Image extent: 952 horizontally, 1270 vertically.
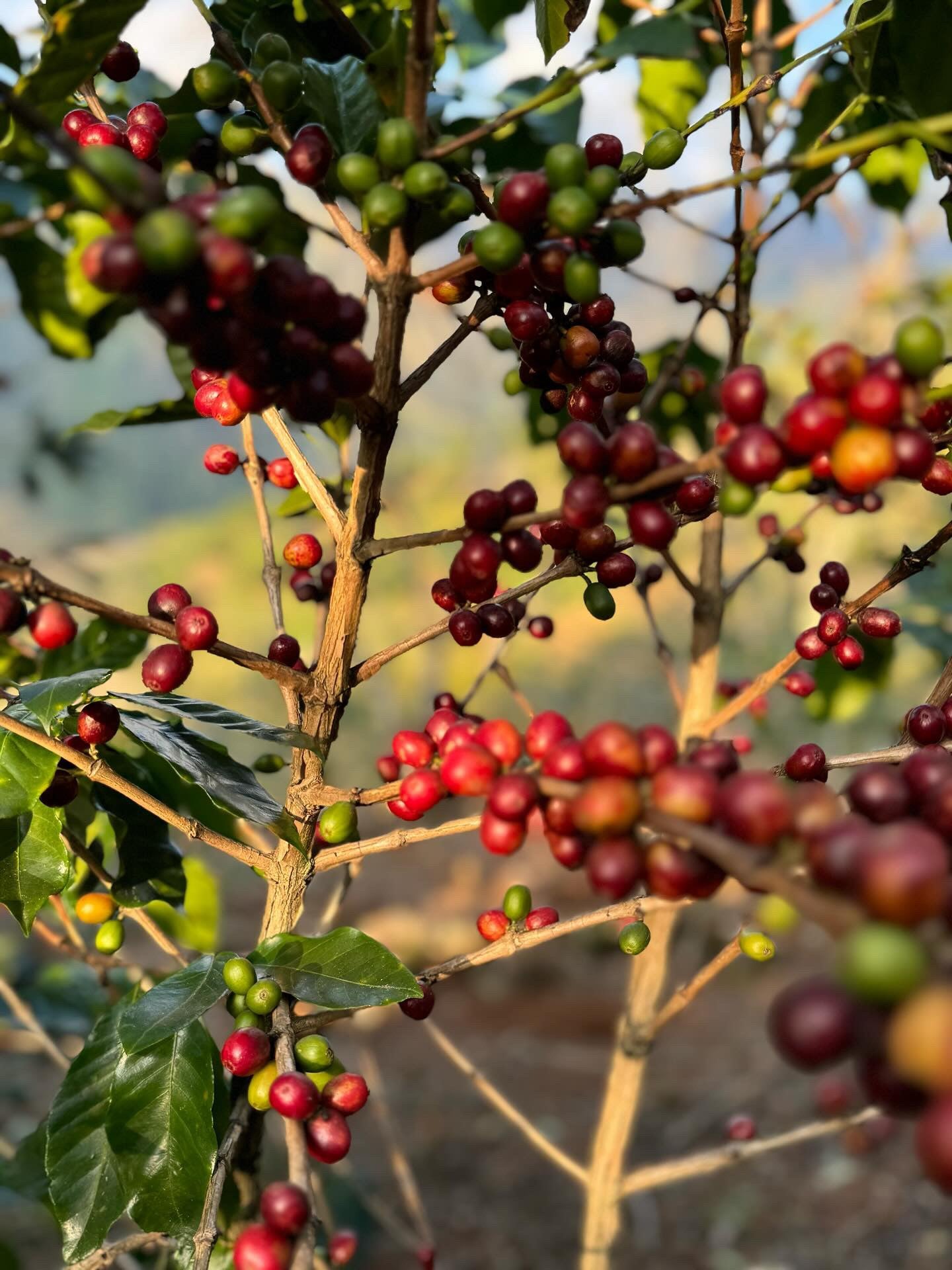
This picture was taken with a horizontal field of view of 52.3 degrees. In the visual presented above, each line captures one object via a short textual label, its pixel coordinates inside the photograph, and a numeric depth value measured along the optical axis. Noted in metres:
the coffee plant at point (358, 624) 0.39
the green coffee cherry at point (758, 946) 0.73
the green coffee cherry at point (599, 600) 0.69
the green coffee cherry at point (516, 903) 0.72
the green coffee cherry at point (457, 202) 0.56
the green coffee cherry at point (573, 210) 0.50
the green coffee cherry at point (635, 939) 0.72
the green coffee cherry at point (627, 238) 0.55
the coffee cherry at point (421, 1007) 0.70
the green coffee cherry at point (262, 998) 0.61
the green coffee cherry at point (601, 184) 0.52
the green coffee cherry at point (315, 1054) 0.62
